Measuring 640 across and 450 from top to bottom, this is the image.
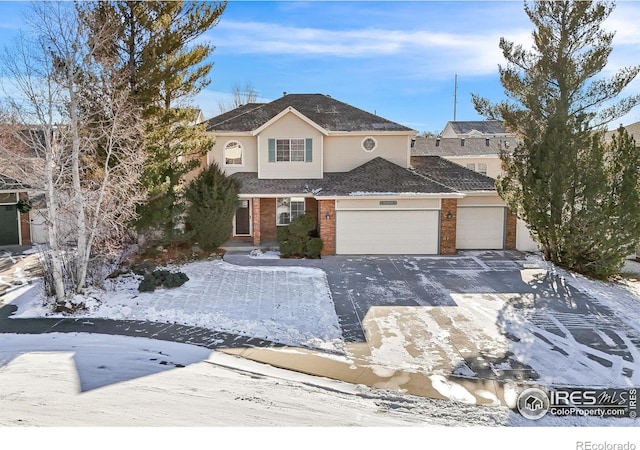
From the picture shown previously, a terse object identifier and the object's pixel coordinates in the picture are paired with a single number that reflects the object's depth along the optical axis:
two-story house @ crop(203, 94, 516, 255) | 18.11
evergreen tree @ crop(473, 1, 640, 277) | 14.49
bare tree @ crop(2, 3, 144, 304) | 11.37
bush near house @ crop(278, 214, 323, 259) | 17.59
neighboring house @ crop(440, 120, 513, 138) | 43.53
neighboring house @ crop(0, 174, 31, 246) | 20.45
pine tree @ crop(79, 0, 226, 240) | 14.71
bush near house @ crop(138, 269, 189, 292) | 12.95
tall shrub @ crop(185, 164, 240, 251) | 17.22
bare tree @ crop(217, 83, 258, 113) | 41.59
